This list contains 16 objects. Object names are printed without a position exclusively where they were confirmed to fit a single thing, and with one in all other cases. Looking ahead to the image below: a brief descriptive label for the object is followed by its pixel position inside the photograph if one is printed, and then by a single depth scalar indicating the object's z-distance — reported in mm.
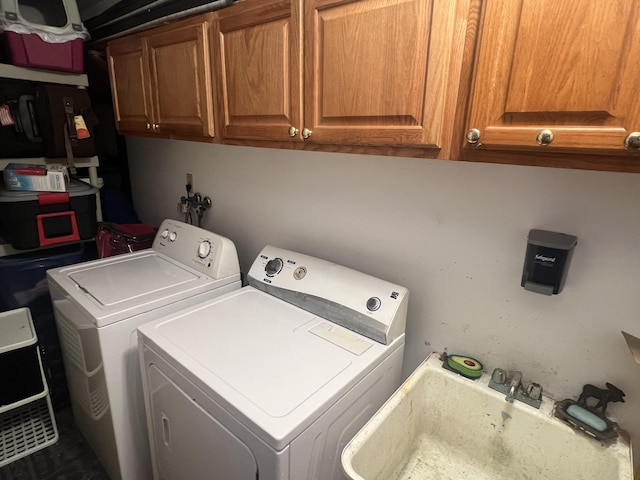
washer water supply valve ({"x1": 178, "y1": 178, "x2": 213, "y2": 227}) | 2139
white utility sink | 981
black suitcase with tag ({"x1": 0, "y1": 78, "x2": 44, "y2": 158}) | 1882
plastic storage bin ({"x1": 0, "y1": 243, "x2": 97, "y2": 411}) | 1888
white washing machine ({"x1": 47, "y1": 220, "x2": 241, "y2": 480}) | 1333
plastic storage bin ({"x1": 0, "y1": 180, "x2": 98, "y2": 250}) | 1768
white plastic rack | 1707
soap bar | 984
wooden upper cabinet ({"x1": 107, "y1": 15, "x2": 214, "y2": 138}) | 1343
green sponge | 1204
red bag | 2080
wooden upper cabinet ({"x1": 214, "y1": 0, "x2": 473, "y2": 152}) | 797
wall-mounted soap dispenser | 963
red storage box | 1740
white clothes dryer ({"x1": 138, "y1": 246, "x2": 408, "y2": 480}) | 913
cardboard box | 1771
